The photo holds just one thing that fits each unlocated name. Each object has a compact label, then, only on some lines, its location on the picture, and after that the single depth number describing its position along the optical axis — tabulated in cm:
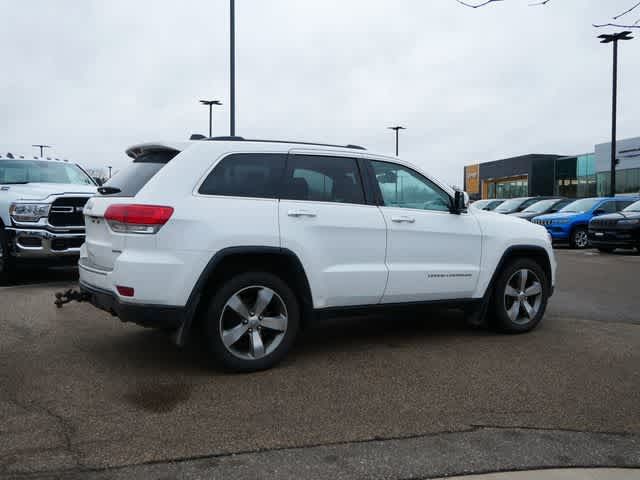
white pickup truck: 868
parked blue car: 1877
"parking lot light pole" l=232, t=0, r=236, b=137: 1675
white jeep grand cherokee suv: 443
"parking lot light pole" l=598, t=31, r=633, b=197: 2367
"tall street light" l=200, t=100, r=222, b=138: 3131
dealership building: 4453
